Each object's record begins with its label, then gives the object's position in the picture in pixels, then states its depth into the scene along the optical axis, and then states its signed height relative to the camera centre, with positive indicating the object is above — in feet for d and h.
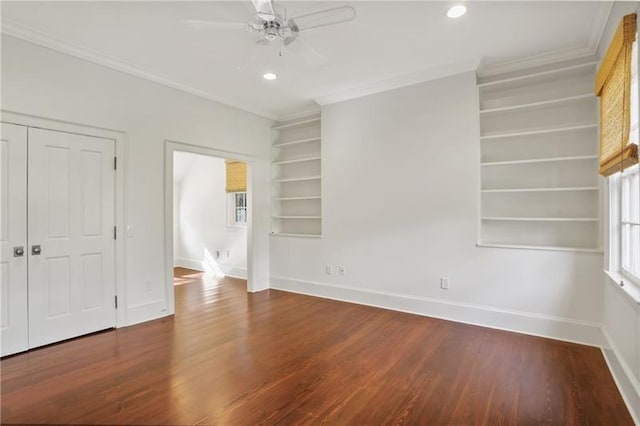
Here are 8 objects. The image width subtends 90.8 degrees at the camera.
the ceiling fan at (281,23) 7.29 +4.66
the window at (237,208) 21.38 +0.29
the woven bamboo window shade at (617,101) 6.77 +2.65
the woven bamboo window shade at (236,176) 20.33 +2.36
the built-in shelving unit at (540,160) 10.50 +1.75
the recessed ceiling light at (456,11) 8.30 +5.40
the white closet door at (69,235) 9.71 -0.75
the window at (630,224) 7.56 -0.32
